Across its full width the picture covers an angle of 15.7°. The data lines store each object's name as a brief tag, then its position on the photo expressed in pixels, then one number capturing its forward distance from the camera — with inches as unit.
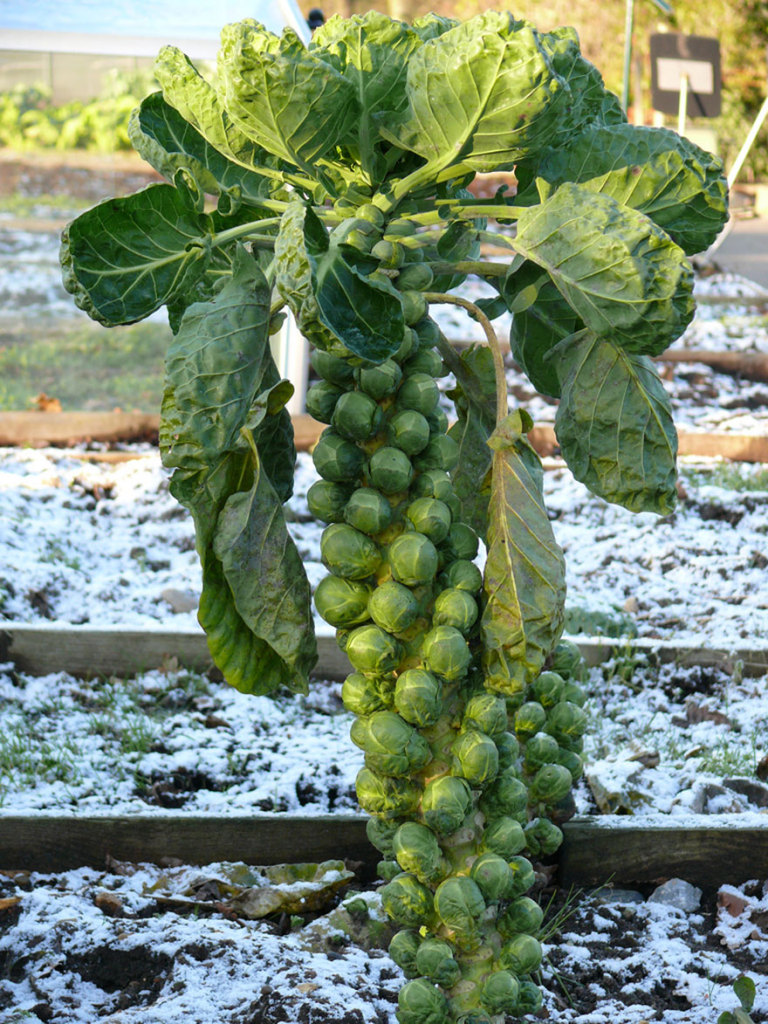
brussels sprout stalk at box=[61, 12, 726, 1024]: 67.1
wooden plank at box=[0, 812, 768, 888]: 83.4
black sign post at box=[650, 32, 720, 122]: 326.4
